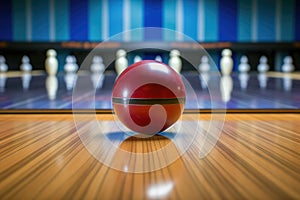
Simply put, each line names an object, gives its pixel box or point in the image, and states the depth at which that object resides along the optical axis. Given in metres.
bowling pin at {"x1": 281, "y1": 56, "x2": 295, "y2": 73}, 7.32
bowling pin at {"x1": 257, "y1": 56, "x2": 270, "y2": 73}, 7.51
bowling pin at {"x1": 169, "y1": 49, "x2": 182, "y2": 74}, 6.68
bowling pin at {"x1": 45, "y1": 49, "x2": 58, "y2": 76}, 6.46
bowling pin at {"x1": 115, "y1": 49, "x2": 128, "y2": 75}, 6.61
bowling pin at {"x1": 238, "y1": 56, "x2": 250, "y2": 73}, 7.33
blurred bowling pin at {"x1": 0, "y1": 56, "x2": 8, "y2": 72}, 7.24
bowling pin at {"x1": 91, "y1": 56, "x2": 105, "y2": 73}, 7.37
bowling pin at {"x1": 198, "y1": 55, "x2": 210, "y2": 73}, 7.46
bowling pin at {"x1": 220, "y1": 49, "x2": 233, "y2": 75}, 6.50
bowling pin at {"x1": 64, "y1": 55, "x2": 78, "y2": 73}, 7.06
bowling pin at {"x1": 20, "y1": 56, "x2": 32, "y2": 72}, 7.35
